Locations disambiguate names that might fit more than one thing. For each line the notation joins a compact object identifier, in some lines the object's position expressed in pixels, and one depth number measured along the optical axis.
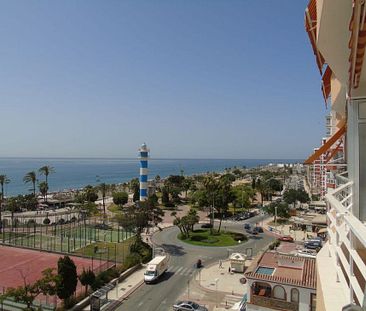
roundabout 42.03
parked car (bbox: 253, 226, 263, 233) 48.20
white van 28.48
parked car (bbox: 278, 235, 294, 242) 42.60
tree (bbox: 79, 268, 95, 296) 24.77
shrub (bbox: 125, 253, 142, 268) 31.94
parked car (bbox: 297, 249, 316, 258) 33.88
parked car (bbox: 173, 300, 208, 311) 22.66
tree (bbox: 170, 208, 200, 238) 43.75
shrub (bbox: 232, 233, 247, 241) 43.91
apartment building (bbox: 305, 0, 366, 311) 2.87
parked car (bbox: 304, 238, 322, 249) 38.09
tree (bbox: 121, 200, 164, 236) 40.27
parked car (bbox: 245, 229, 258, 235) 47.37
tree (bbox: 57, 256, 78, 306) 22.28
